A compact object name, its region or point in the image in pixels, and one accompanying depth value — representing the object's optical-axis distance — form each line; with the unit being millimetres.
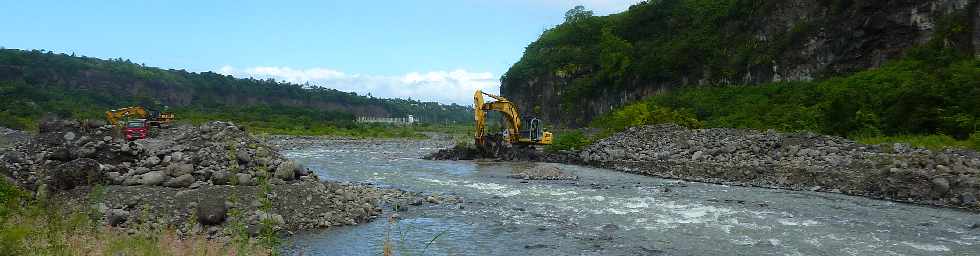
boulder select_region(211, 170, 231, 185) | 12742
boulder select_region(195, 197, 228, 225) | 10805
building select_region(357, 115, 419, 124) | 174300
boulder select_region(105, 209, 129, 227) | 10398
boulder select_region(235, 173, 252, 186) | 12727
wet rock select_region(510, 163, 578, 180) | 23047
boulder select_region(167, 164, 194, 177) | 12797
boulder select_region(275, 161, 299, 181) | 14227
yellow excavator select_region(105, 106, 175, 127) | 40906
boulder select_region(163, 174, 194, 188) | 12328
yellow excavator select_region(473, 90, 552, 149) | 34688
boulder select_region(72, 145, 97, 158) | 13078
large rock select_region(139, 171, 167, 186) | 12250
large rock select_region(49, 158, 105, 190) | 11914
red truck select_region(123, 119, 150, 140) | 29961
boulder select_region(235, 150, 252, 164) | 14055
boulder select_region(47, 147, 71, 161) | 12969
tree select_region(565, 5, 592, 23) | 91962
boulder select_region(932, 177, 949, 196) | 15227
